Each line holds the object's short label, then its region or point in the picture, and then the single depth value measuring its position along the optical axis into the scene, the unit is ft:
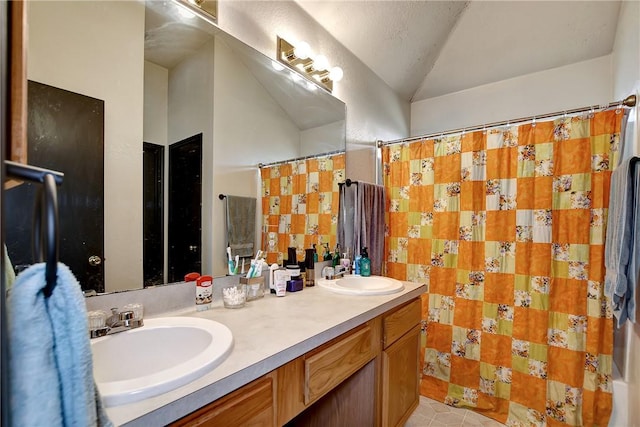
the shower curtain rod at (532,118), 4.91
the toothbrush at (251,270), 4.27
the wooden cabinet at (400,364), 4.42
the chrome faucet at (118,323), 2.75
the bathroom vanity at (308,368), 2.08
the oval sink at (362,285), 4.65
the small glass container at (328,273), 5.62
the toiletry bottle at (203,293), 3.68
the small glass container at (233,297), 3.81
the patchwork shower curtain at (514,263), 5.29
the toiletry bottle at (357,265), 6.16
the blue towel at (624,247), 4.30
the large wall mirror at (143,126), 2.81
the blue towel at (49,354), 1.08
